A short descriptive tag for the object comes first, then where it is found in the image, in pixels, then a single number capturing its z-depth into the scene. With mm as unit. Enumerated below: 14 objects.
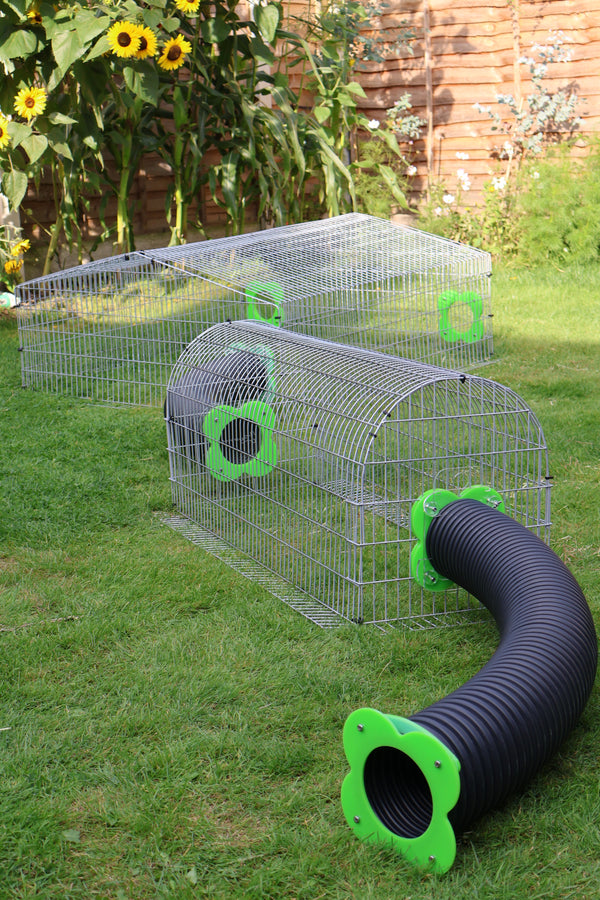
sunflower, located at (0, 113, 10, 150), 5914
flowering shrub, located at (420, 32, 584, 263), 7984
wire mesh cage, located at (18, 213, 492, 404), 4945
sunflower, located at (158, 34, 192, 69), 6242
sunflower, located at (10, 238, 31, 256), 5938
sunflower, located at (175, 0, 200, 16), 6316
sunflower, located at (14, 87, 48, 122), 5816
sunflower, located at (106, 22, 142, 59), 5707
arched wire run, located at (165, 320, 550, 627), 2875
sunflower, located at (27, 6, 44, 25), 5891
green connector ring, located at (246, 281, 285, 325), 4582
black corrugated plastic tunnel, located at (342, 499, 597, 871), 1771
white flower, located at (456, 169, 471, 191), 9016
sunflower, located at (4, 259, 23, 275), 6062
